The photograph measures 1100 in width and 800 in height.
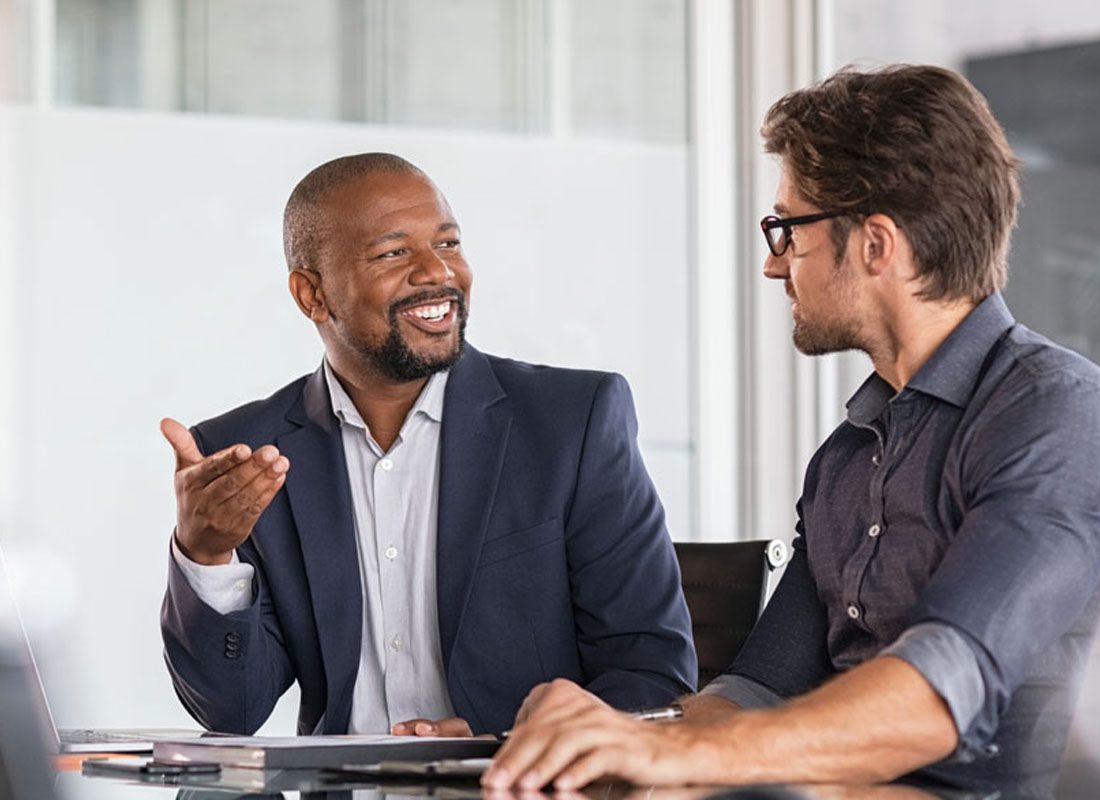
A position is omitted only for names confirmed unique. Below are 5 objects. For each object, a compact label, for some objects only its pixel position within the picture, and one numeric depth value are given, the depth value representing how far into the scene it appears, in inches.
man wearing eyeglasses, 109.8
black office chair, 143.1
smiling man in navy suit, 135.9
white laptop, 118.7
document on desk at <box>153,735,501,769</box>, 113.7
